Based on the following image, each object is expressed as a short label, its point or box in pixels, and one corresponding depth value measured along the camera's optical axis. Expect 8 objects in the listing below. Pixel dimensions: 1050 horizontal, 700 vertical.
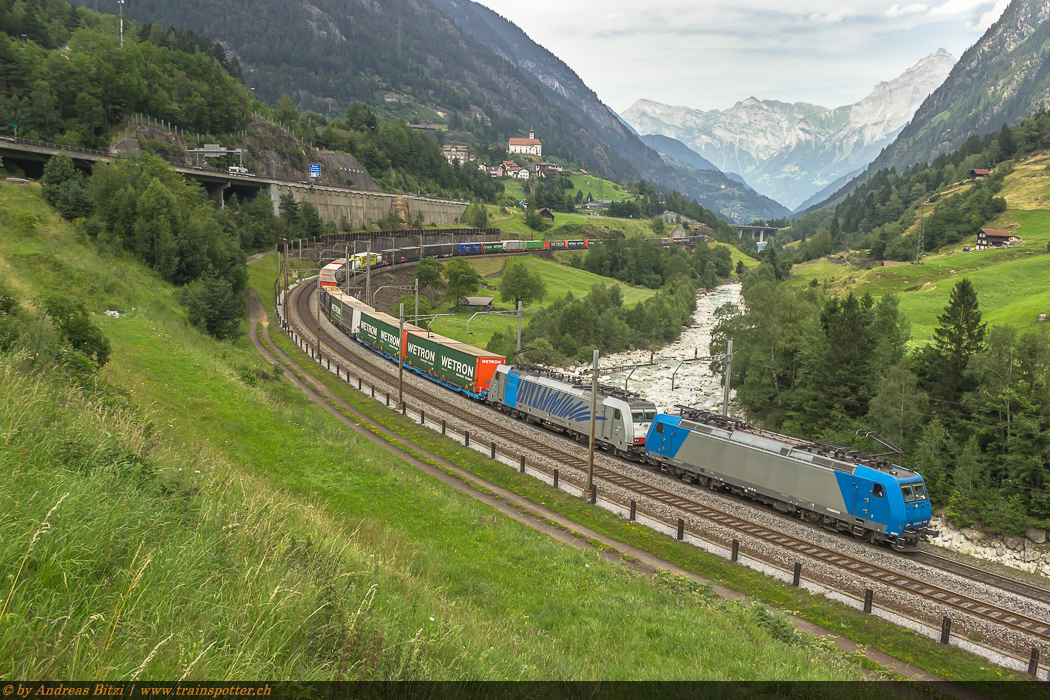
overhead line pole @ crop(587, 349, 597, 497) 28.97
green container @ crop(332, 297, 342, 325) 72.56
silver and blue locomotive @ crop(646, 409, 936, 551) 25.40
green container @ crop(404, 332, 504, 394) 47.47
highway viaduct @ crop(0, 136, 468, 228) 72.31
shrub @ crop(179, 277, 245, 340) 50.50
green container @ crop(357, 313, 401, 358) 59.34
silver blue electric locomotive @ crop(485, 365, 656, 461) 36.44
